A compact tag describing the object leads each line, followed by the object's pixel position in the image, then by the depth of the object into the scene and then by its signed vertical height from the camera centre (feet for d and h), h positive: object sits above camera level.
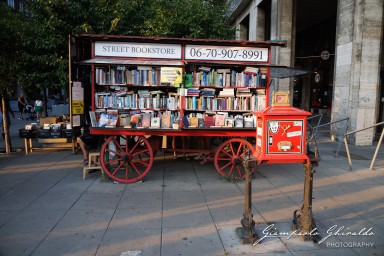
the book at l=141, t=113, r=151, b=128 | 21.85 -1.48
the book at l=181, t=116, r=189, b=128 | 21.88 -1.46
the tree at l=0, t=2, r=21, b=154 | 29.91 +3.36
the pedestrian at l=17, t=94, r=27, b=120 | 72.18 -1.40
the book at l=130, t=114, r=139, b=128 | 21.68 -1.48
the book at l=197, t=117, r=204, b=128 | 22.41 -1.55
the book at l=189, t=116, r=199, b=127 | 22.23 -1.53
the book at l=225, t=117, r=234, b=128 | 22.65 -1.54
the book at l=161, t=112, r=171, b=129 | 22.13 -1.48
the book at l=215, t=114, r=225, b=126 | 22.56 -1.40
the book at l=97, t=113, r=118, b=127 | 21.47 -1.48
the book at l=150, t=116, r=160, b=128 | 21.92 -1.58
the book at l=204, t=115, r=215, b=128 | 22.48 -1.47
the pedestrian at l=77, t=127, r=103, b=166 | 24.25 -3.31
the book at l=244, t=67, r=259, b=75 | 22.89 +2.18
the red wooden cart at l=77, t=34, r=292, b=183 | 21.45 +2.76
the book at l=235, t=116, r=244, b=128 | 22.58 -1.53
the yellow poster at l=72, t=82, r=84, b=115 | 21.61 -0.03
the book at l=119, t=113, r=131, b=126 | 22.17 -1.45
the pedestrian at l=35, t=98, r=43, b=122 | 66.80 -1.86
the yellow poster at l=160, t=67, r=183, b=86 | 21.39 +1.65
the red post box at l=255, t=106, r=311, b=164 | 13.66 -1.55
